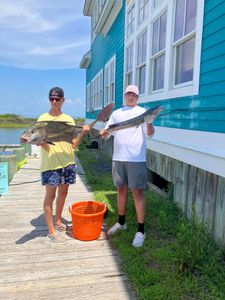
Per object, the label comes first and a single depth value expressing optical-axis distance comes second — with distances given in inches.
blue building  109.8
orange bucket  113.8
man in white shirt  107.3
